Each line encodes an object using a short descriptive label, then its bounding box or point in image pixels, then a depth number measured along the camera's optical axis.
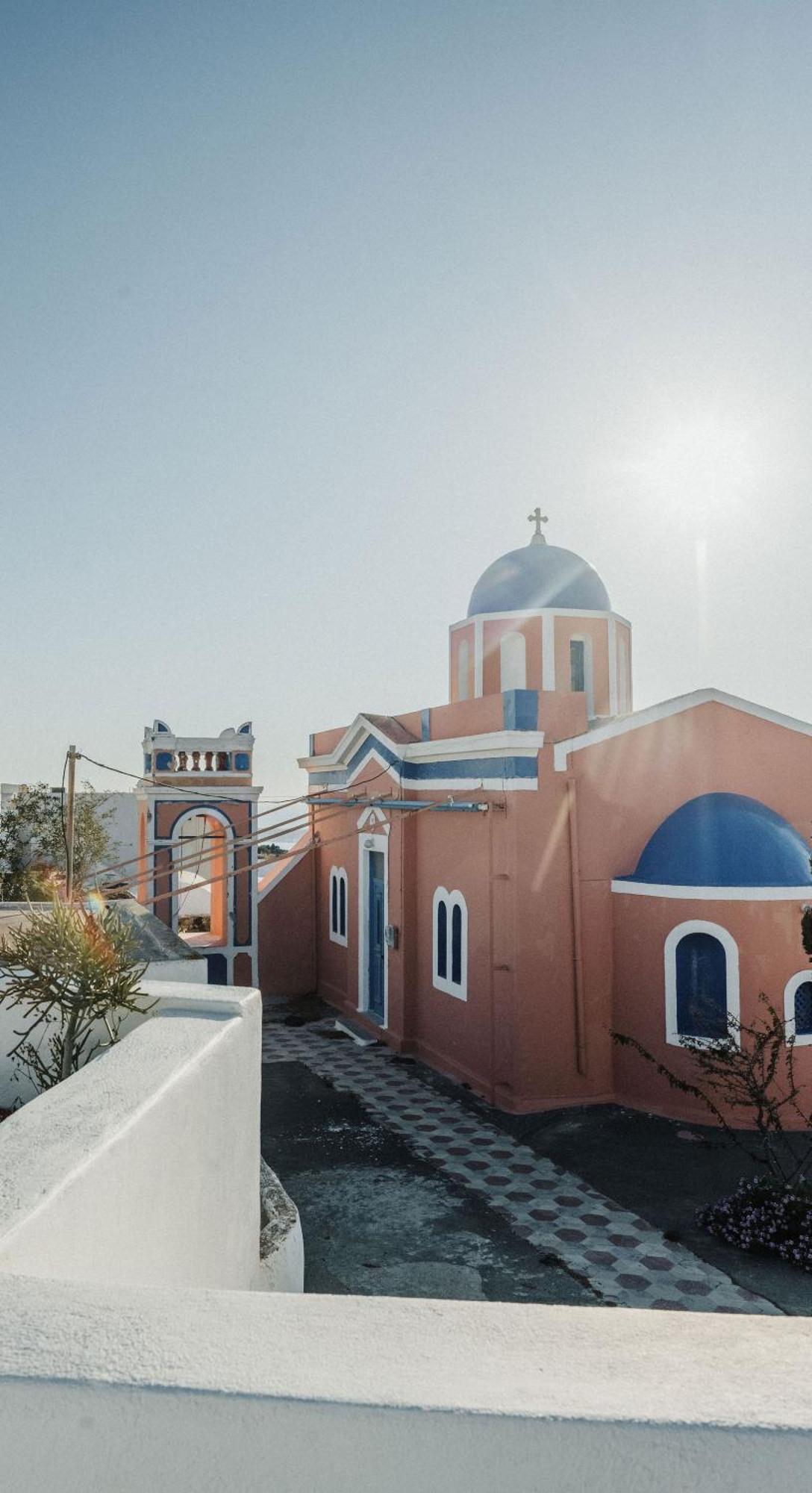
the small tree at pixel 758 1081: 9.37
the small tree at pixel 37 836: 20.22
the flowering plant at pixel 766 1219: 8.17
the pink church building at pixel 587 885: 11.77
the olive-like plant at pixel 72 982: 5.46
